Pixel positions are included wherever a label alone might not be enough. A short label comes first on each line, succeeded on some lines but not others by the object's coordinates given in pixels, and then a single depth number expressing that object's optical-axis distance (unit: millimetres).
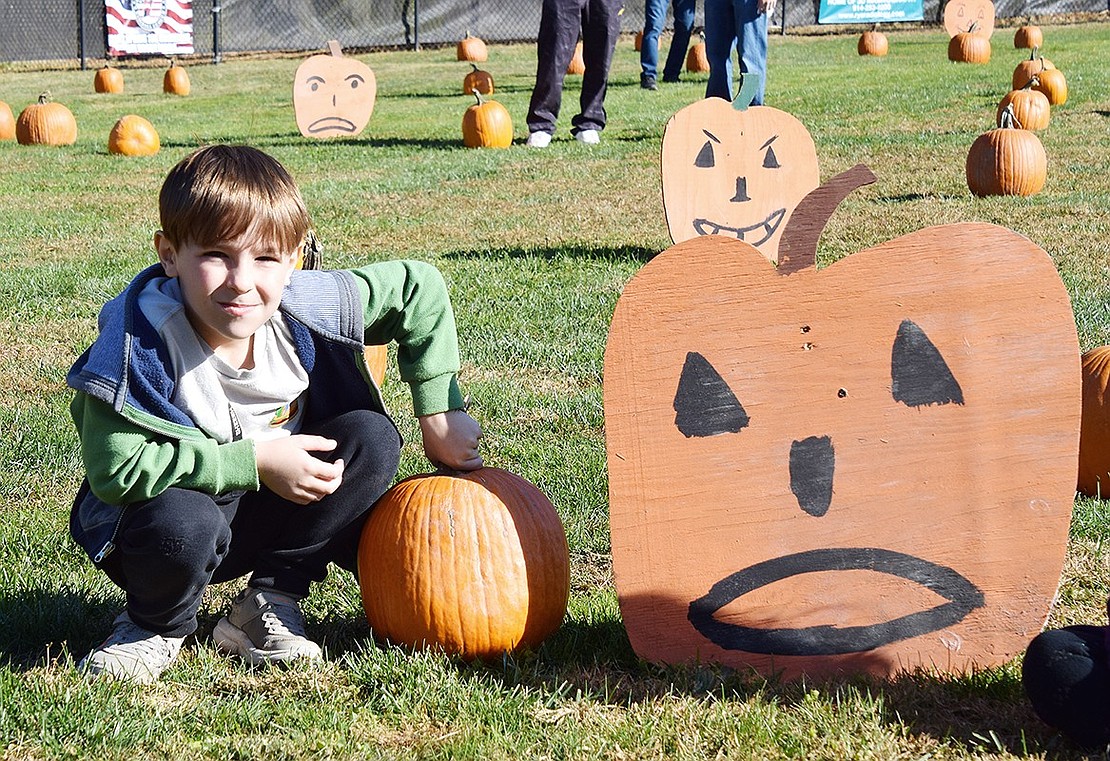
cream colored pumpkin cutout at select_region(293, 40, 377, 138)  12805
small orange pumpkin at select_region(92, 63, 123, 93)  19734
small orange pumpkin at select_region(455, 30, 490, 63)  23234
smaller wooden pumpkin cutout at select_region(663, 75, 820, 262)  5828
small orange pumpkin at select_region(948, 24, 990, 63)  18797
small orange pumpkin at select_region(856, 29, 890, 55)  21078
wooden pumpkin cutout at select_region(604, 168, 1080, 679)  2586
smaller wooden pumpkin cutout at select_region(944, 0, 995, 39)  22953
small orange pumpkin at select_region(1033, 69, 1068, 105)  13125
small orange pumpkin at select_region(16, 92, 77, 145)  12930
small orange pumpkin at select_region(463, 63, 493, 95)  17438
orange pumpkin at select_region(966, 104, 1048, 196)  7992
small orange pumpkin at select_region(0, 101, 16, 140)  13586
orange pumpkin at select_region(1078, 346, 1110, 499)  3711
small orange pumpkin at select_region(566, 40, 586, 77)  19828
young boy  2529
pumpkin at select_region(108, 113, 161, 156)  11828
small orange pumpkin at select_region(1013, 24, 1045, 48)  20328
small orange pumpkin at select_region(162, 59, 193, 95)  19219
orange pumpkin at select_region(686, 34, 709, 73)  19844
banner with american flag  25078
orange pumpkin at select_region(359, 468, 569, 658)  2711
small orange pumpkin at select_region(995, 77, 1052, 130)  11094
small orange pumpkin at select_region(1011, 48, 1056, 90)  14094
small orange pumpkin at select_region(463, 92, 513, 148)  11555
